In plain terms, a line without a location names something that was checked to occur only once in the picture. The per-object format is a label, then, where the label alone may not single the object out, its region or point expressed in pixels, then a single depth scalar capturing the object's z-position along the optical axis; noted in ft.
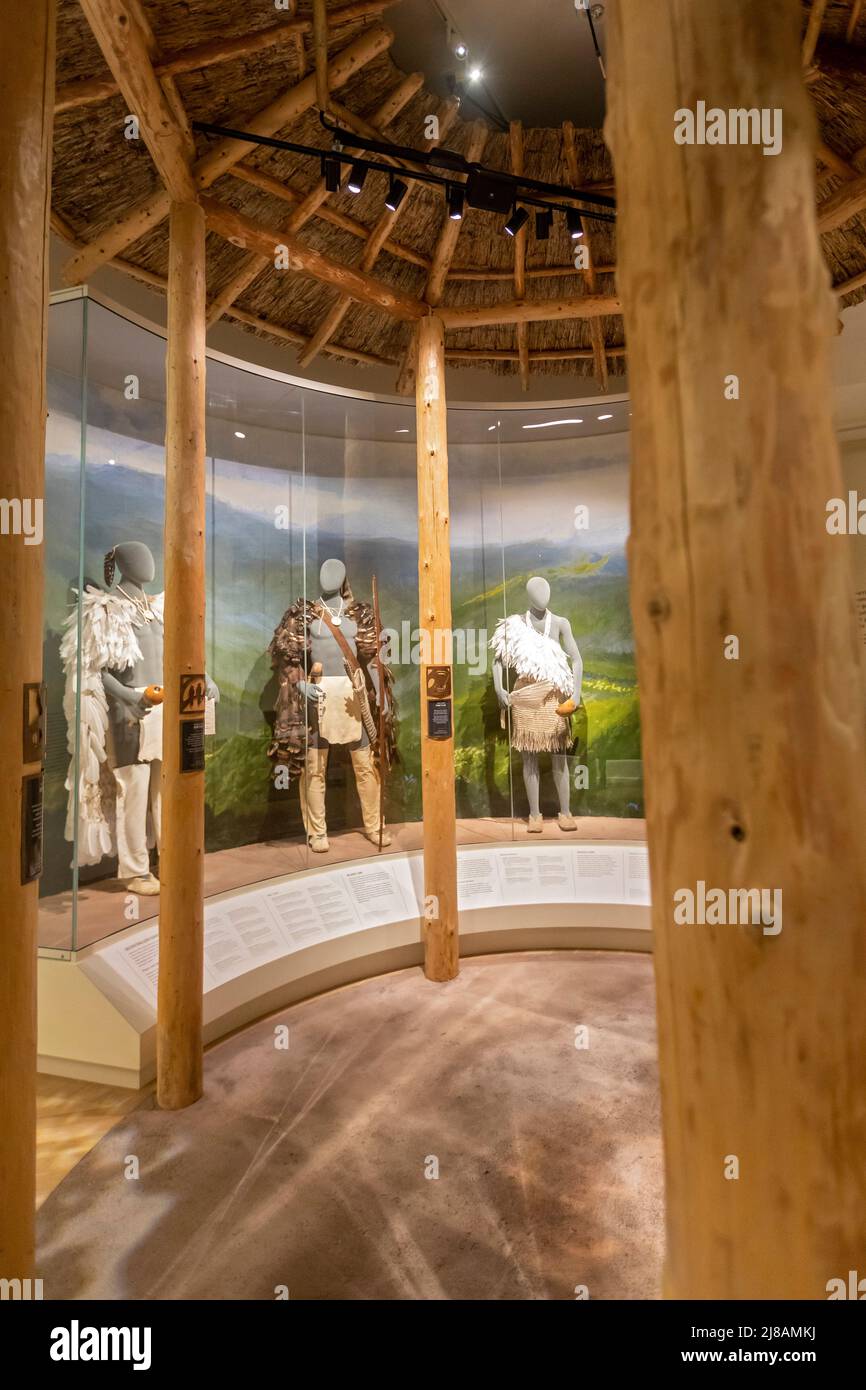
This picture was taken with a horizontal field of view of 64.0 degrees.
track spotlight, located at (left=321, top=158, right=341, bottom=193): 11.72
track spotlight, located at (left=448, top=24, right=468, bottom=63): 11.63
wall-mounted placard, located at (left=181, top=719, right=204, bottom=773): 10.30
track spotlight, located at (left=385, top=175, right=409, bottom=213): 12.39
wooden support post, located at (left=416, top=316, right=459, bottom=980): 14.79
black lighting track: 11.01
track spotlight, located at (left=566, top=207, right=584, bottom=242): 13.51
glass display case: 11.93
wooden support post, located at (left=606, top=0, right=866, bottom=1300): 3.34
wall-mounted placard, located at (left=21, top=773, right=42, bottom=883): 5.06
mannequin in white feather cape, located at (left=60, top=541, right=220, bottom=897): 12.33
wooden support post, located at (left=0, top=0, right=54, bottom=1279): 4.79
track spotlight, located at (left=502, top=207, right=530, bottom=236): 12.97
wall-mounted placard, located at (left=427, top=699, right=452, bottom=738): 14.71
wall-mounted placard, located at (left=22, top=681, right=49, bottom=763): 5.09
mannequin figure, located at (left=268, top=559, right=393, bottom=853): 16.47
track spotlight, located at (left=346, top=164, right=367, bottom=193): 11.48
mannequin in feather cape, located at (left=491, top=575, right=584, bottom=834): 18.76
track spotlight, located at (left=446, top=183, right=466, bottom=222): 12.67
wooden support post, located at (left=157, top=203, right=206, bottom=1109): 10.04
